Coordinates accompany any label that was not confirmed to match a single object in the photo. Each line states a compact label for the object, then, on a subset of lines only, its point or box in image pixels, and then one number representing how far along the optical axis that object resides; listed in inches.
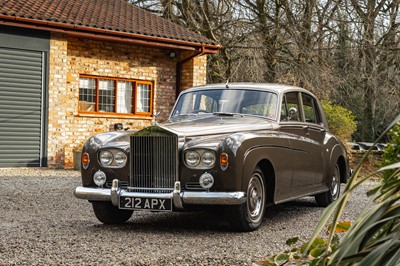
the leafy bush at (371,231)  73.3
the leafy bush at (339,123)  700.0
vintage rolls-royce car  246.4
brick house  588.8
